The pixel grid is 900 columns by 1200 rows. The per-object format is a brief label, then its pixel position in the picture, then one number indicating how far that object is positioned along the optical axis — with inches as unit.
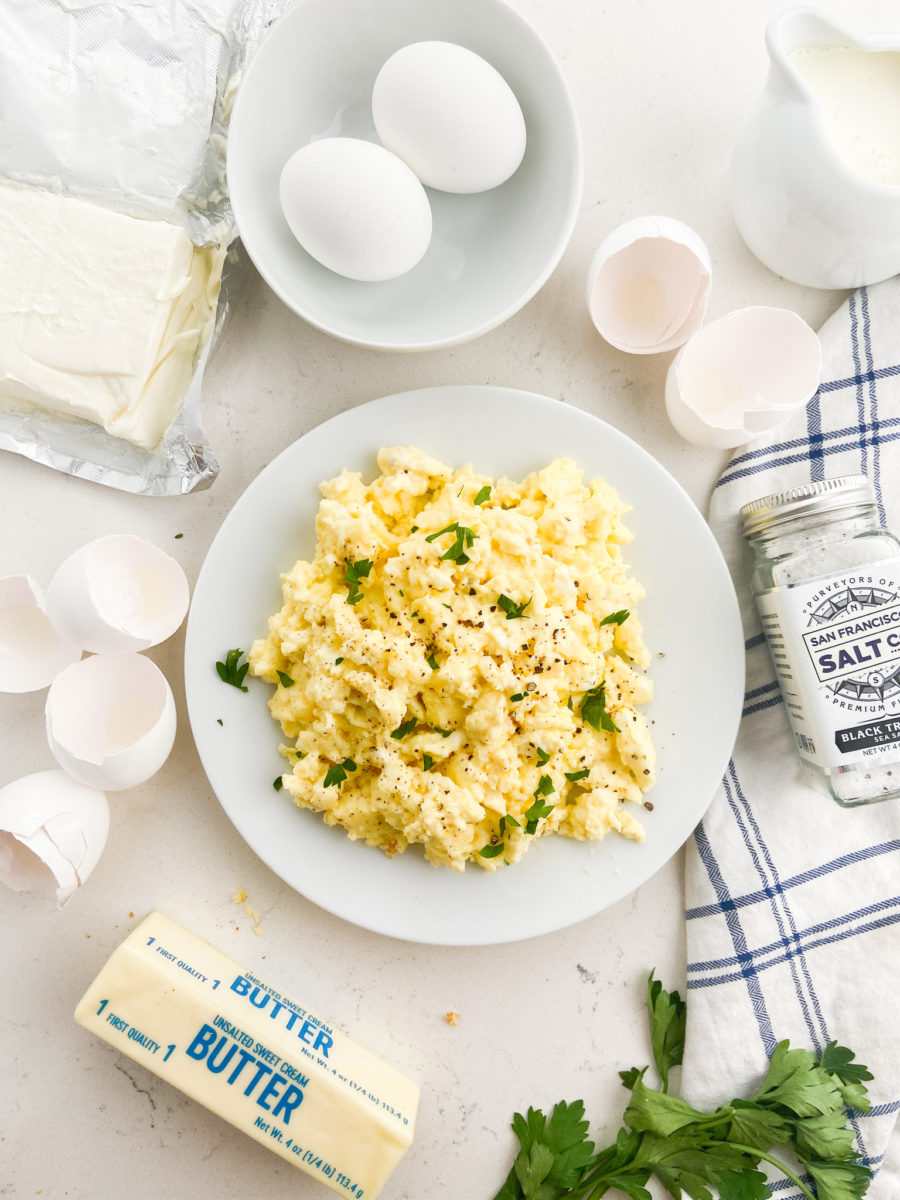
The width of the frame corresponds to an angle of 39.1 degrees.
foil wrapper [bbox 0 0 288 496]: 18.0
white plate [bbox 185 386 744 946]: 17.9
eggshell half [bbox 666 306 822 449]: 18.0
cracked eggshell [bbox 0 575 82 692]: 17.8
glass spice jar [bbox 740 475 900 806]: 16.8
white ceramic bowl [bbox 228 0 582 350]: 17.2
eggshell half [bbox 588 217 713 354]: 17.7
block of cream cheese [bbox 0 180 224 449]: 17.7
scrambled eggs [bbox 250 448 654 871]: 17.1
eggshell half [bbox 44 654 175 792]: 17.1
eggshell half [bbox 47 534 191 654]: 16.9
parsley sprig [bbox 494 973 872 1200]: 18.0
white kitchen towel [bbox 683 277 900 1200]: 18.6
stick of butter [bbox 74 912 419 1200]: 17.2
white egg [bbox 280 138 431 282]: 16.3
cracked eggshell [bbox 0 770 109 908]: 16.8
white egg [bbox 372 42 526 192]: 16.4
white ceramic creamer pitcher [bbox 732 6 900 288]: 16.7
